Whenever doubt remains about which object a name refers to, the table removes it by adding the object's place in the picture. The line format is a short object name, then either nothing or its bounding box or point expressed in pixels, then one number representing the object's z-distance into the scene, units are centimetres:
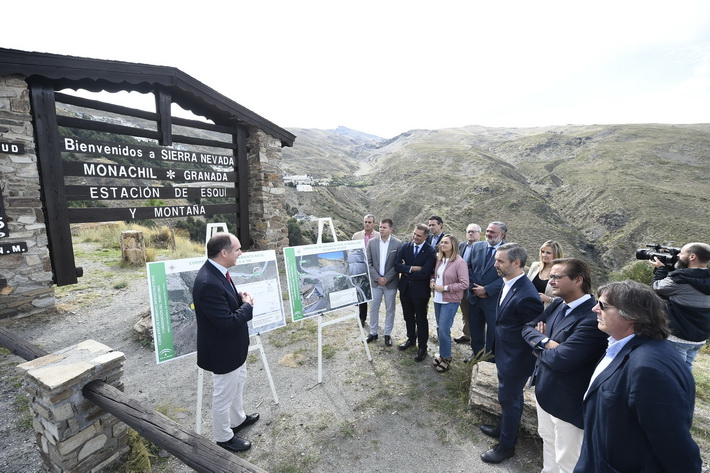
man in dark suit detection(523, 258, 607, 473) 203
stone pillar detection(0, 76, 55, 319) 461
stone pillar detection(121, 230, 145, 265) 868
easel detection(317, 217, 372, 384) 402
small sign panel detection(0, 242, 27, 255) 469
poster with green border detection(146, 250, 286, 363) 300
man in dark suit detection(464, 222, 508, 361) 415
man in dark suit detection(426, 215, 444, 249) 522
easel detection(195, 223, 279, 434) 298
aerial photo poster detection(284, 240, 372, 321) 394
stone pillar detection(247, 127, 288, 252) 770
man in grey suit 482
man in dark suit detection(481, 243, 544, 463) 264
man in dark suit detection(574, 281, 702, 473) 135
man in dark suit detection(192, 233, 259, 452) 254
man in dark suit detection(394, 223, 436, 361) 441
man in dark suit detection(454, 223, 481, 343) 470
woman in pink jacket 410
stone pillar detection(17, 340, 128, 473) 234
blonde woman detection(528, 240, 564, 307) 365
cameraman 336
